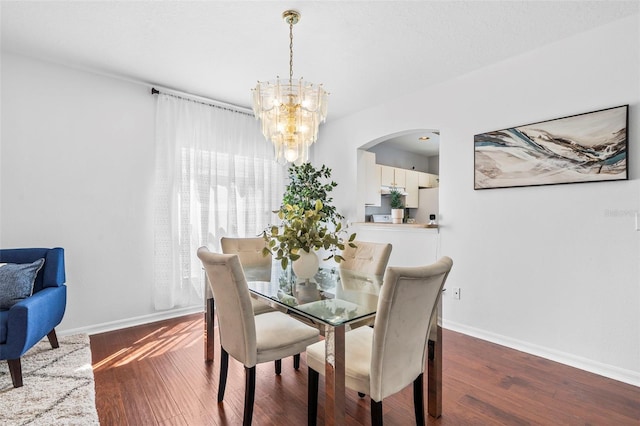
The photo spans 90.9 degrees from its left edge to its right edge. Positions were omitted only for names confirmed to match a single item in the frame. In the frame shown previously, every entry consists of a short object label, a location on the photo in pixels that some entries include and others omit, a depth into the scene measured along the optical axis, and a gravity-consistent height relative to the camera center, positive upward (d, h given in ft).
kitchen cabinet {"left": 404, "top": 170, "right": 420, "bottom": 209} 18.25 +1.32
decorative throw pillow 7.16 -1.65
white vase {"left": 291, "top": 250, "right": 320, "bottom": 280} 7.09 -1.22
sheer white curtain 11.35 +0.98
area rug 5.74 -3.75
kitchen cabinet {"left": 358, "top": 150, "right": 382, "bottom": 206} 14.23 +1.52
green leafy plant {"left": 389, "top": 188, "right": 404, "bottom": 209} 16.07 +0.65
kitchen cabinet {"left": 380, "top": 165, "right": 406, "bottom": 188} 16.27 +1.88
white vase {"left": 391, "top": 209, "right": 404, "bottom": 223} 12.75 -0.14
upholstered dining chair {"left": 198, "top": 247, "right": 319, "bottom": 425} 5.32 -2.33
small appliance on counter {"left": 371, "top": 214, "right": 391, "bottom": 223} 17.83 -0.31
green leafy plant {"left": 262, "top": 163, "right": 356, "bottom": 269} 6.72 -0.55
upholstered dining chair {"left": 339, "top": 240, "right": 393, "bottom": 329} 7.78 -1.38
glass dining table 4.66 -1.66
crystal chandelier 7.43 +2.40
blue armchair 6.41 -2.21
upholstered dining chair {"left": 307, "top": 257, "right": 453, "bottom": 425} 4.38 -1.92
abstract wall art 7.43 +1.61
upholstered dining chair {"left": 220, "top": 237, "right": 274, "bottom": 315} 9.29 -1.22
